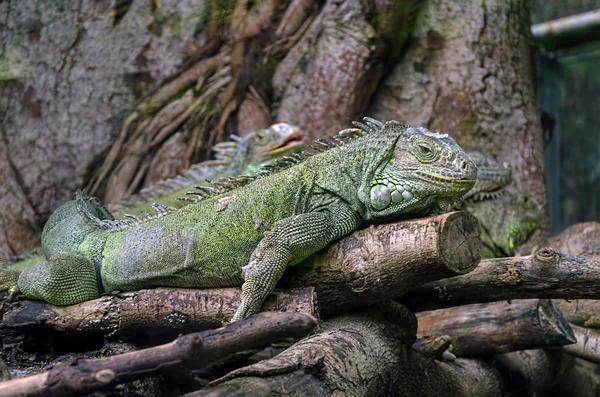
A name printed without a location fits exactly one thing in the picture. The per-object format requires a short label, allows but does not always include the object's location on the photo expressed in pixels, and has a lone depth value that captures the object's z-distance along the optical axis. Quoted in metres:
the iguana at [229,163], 7.00
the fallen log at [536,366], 5.84
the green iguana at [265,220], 4.11
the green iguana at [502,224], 7.09
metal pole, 9.31
